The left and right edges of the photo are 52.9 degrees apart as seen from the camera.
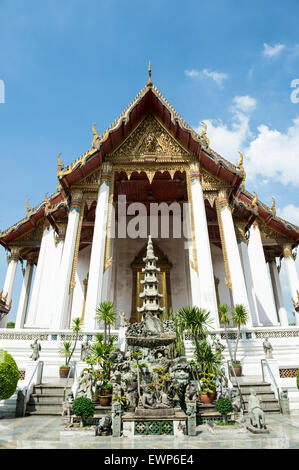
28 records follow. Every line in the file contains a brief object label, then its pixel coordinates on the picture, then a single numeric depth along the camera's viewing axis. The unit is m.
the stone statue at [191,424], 4.86
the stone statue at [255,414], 4.98
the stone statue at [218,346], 7.83
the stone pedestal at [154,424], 4.91
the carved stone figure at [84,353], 7.87
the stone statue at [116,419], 4.89
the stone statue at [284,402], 6.46
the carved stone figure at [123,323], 9.63
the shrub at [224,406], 5.41
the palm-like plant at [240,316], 8.76
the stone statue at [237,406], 5.62
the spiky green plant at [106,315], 8.27
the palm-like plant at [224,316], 8.90
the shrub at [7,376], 5.79
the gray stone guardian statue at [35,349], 7.91
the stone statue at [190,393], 5.74
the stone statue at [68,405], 5.47
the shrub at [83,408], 5.12
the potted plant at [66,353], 8.17
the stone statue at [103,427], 4.92
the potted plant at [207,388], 6.36
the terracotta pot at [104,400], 6.17
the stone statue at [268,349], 7.87
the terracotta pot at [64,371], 8.15
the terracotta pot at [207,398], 6.34
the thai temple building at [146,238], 10.58
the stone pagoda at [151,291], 8.30
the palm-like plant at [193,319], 7.74
